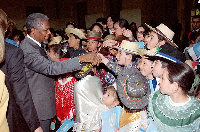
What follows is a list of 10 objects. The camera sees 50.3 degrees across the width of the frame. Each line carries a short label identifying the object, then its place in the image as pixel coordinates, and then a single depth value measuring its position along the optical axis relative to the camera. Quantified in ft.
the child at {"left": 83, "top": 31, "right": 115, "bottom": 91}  11.00
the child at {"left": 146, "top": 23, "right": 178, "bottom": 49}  10.48
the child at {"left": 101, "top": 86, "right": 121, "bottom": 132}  7.87
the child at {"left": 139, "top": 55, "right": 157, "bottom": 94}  8.71
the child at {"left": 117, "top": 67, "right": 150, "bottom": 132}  7.23
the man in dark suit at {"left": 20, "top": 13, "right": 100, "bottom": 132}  8.59
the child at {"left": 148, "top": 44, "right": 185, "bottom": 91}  7.83
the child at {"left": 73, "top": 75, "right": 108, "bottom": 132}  9.39
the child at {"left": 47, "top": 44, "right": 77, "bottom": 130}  11.23
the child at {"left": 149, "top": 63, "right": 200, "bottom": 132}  6.13
